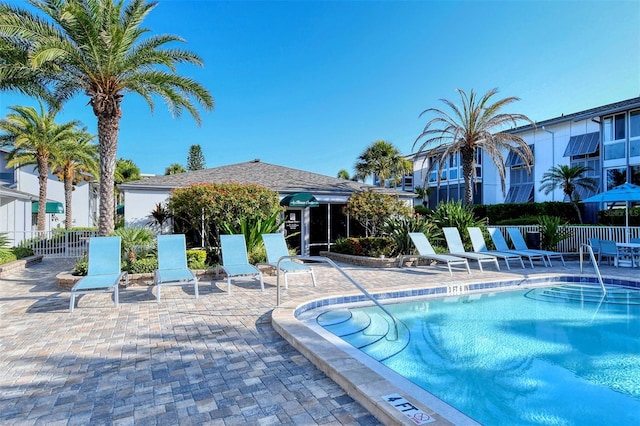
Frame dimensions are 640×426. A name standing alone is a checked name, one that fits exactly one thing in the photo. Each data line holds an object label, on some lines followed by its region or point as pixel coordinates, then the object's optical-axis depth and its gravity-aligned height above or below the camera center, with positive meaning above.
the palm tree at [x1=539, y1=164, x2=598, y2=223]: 28.95 +3.03
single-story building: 15.55 +1.00
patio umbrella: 13.96 +0.91
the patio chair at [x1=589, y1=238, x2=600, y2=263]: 13.93 -0.96
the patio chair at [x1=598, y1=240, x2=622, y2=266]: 13.34 -1.13
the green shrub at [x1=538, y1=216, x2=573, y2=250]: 16.03 -0.59
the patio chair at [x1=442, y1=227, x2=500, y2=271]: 12.58 -0.97
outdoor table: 12.69 -1.20
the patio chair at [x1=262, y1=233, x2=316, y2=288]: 9.59 -0.93
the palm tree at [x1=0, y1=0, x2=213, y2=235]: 10.74 +5.07
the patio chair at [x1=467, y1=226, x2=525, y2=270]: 14.05 -0.84
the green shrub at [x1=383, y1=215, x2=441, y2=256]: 14.77 -0.43
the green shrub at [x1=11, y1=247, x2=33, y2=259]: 14.30 -1.25
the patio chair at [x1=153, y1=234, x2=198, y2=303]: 8.34 -0.97
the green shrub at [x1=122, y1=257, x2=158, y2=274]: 10.20 -1.27
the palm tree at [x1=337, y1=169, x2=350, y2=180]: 61.83 +7.71
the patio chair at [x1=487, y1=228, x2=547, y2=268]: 14.05 -0.91
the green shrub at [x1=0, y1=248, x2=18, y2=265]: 12.63 -1.24
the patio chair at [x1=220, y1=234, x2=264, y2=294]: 9.34 -0.92
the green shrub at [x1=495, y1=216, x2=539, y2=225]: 21.05 -0.19
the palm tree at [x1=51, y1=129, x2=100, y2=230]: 25.87 +4.62
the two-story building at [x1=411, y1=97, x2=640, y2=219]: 26.22 +5.34
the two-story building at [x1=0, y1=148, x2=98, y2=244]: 25.02 +1.44
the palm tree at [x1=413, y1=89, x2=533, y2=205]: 19.23 +4.90
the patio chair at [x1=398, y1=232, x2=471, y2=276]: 11.90 -1.18
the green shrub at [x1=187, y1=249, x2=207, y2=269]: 11.20 -1.20
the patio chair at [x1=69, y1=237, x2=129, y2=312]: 7.44 -1.03
